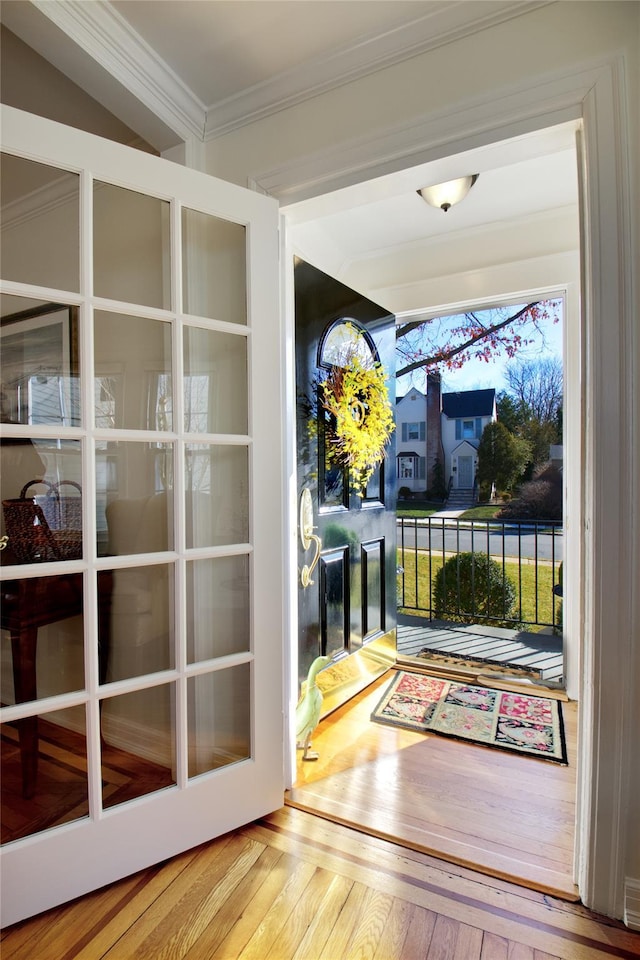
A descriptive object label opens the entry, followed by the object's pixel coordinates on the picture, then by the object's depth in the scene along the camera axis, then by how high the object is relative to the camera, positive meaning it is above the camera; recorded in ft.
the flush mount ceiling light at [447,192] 7.04 +4.06
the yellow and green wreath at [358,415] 8.30 +1.06
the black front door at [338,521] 7.61 -0.78
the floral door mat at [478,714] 7.50 -3.98
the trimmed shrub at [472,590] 10.96 -2.59
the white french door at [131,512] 4.52 -0.36
